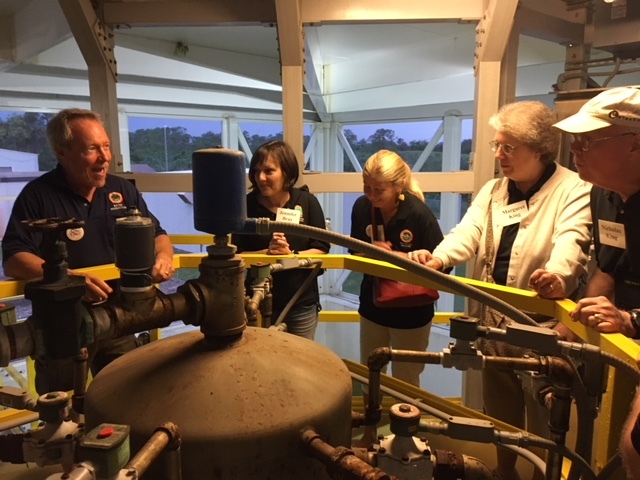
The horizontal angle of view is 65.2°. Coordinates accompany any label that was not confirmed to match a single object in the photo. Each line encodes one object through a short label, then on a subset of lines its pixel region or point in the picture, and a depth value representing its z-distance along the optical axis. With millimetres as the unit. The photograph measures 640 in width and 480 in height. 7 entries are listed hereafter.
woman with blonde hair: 1885
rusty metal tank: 705
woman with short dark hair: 1904
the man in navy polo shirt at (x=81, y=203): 1538
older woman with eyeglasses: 1395
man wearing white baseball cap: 1082
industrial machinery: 702
